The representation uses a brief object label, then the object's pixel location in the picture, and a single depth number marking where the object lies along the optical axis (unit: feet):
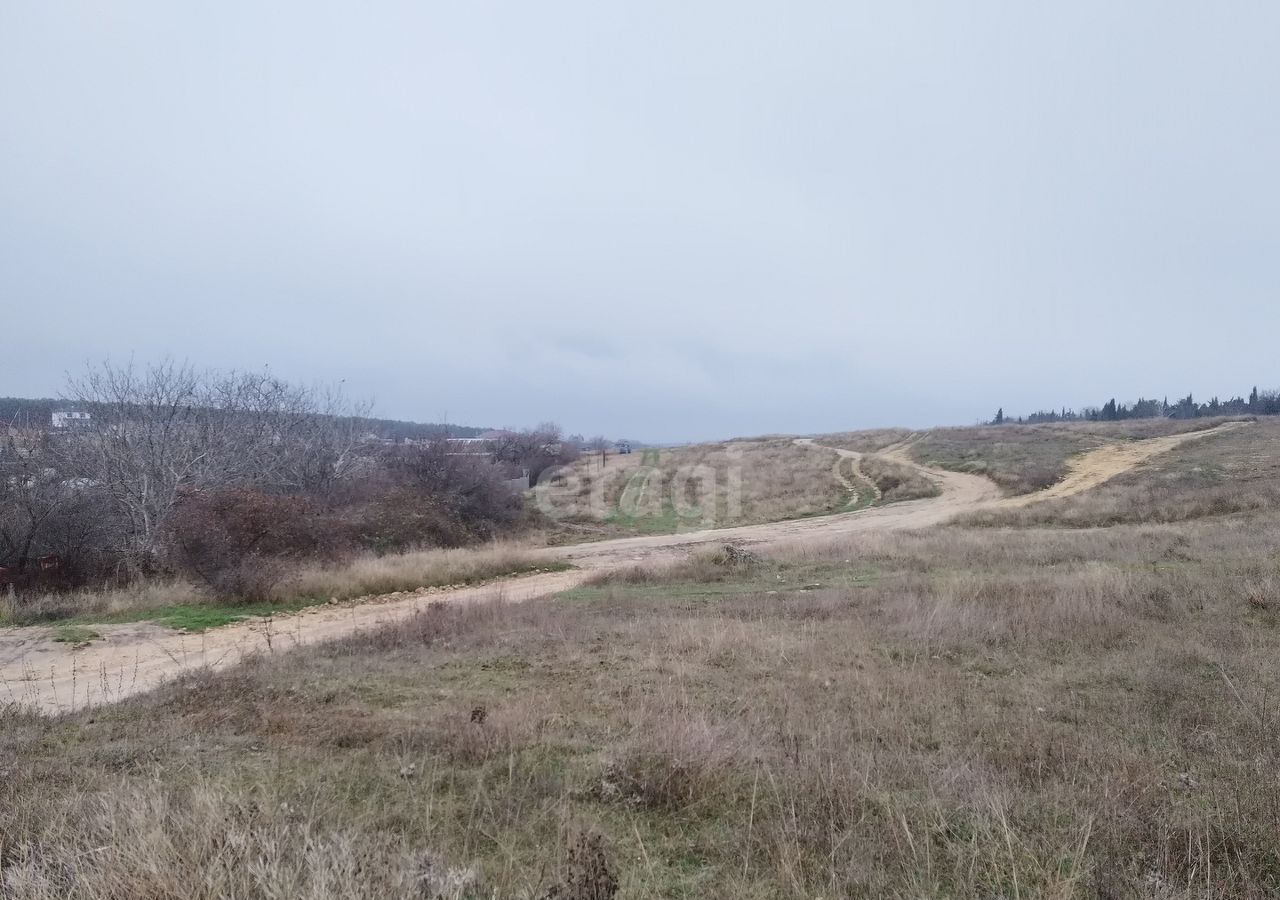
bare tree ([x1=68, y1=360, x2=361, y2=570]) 67.51
